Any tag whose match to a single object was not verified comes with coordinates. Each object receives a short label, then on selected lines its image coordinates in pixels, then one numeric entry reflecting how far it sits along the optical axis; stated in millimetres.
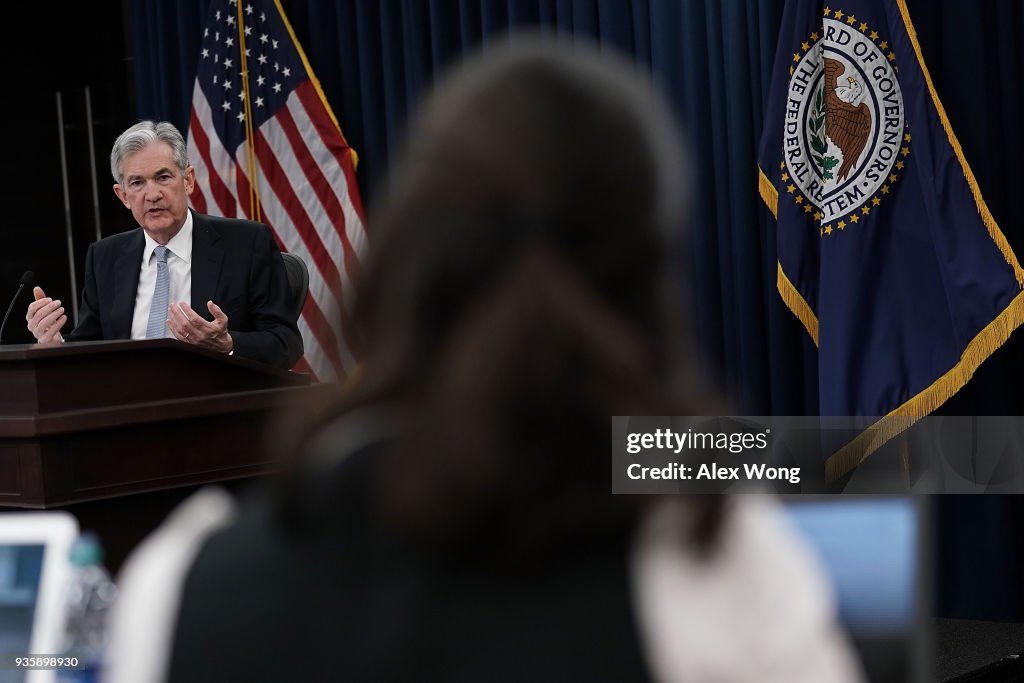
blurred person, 1376
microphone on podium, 7202
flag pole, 11320
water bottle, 2510
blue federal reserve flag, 7707
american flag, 11016
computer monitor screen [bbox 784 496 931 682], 2436
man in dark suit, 7809
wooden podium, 5863
